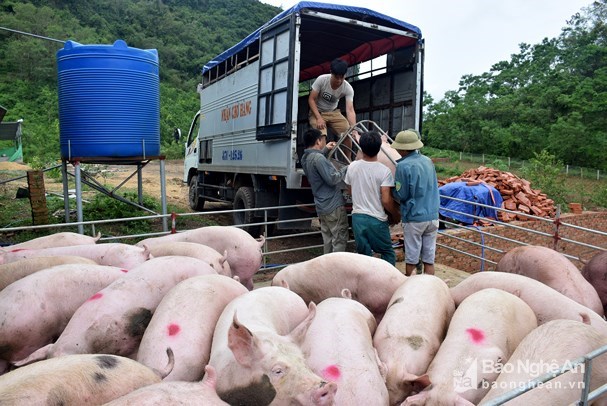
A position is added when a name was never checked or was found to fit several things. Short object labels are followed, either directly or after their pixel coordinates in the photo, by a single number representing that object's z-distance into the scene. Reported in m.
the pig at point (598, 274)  4.09
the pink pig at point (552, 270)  3.74
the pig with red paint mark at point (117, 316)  2.55
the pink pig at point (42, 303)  2.75
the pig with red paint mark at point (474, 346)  2.13
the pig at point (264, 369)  1.81
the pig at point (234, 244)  4.66
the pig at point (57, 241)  4.44
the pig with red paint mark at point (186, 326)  2.37
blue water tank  6.92
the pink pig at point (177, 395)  1.63
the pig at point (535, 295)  2.95
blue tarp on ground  9.80
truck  6.80
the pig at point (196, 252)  3.99
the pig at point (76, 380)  1.74
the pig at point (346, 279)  3.44
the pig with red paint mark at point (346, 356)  2.07
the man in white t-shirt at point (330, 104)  6.68
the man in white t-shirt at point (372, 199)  4.89
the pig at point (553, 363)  2.01
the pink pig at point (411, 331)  2.28
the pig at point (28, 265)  3.43
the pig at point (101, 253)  3.94
